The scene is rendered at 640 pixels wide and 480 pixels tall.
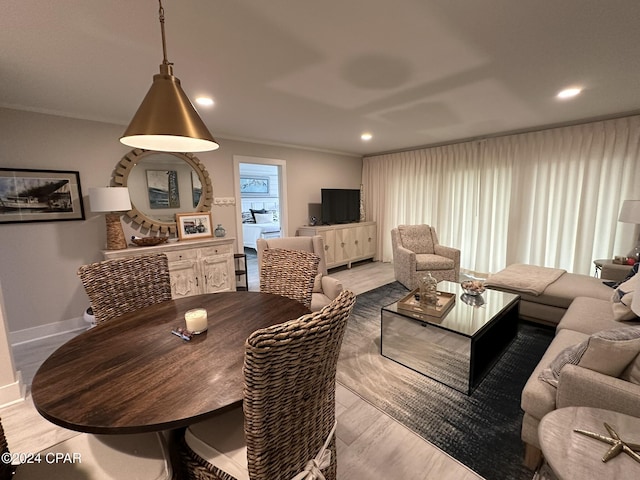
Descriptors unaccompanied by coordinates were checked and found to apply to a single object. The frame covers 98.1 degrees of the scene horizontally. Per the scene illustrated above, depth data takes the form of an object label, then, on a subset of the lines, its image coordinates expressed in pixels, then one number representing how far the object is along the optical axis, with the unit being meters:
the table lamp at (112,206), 2.74
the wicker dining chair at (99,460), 0.87
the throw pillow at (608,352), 1.19
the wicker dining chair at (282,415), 0.69
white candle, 1.27
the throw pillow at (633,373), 1.18
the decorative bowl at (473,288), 2.67
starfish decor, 0.86
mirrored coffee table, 2.03
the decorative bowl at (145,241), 3.06
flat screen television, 5.10
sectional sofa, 1.16
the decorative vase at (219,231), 3.75
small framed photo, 3.48
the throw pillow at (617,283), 2.50
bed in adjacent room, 6.47
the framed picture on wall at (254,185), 8.25
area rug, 1.47
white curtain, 3.47
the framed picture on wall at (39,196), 2.58
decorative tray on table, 2.27
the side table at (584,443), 0.83
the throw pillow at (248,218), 7.93
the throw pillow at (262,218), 7.96
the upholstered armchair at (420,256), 3.90
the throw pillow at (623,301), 1.89
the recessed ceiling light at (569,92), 2.45
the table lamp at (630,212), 2.77
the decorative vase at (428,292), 2.42
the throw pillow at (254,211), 7.96
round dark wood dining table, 0.80
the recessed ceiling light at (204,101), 2.52
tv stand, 4.89
